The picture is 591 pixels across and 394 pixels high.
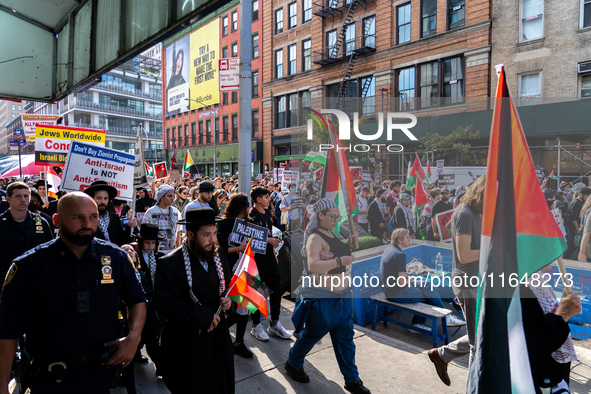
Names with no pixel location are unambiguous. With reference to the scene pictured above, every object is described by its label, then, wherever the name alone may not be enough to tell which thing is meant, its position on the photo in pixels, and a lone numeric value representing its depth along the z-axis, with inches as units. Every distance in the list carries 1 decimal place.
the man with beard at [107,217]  184.5
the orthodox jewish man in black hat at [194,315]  118.2
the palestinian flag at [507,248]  101.5
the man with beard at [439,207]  189.6
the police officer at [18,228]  176.1
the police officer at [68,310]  88.5
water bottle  214.4
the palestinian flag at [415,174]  181.9
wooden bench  197.2
